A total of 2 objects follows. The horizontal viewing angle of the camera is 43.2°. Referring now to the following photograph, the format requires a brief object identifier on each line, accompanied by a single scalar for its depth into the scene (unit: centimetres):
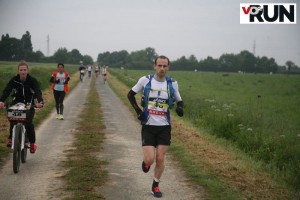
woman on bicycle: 752
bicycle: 711
